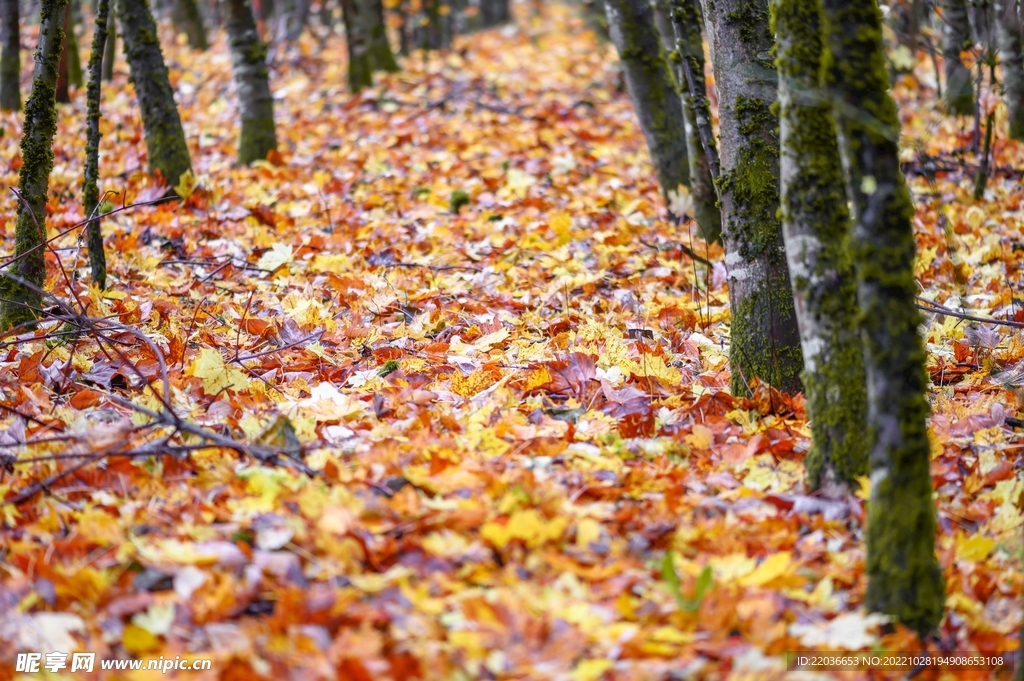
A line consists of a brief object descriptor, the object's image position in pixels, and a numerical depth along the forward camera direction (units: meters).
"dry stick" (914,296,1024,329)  6.94
